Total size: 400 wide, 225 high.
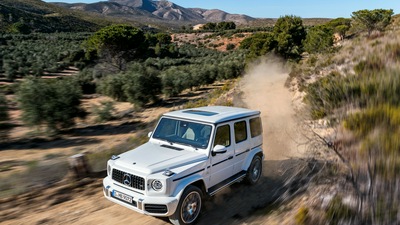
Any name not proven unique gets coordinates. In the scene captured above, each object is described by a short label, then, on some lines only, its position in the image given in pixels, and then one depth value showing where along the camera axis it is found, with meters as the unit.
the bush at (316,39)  38.37
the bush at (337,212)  4.68
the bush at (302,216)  4.92
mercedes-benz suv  5.36
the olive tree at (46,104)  14.76
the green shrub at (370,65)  8.03
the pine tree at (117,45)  39.66
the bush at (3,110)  14.71
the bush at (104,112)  18.23
